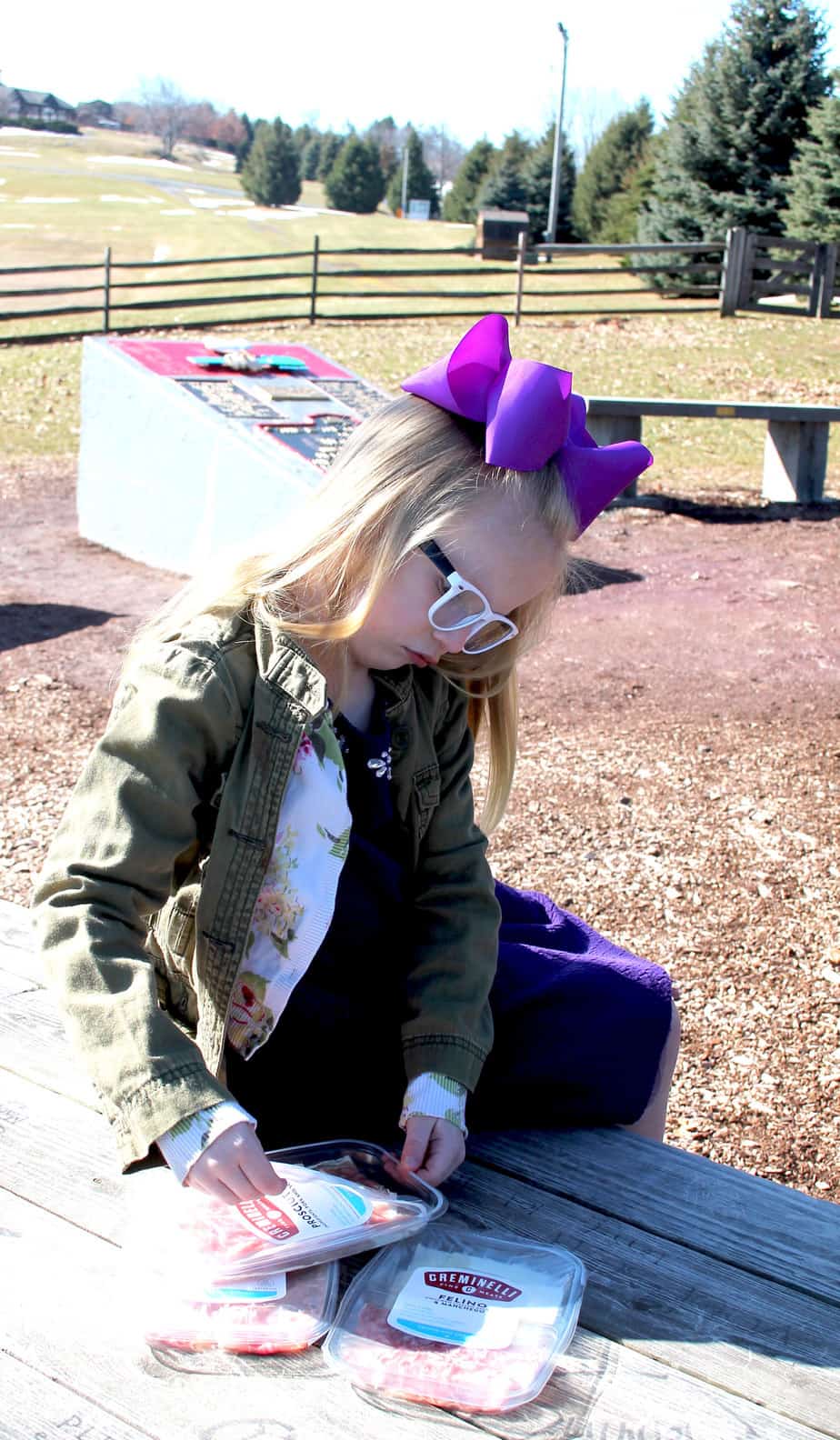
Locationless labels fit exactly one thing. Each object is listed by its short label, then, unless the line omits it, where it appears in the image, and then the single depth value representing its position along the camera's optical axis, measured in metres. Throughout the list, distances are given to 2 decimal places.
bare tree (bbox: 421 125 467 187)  101.38
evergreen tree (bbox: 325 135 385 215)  52.75
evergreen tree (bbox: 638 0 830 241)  22.33
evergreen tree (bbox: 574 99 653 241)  35.31
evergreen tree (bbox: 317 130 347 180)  70.94
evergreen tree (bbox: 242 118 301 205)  53.38
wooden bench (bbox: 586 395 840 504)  7.91
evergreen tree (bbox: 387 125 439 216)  53.78
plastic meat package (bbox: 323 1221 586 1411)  1.29
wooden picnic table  1.25
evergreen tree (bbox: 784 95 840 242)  20.34
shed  30.70
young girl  1.46
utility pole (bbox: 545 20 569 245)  33.53
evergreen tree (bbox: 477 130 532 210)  39.31
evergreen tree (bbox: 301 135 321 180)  75.56
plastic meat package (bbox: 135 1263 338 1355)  1.33
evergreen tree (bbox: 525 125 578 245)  37.38
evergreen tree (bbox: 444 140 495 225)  46.22
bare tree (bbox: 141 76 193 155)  97.69
